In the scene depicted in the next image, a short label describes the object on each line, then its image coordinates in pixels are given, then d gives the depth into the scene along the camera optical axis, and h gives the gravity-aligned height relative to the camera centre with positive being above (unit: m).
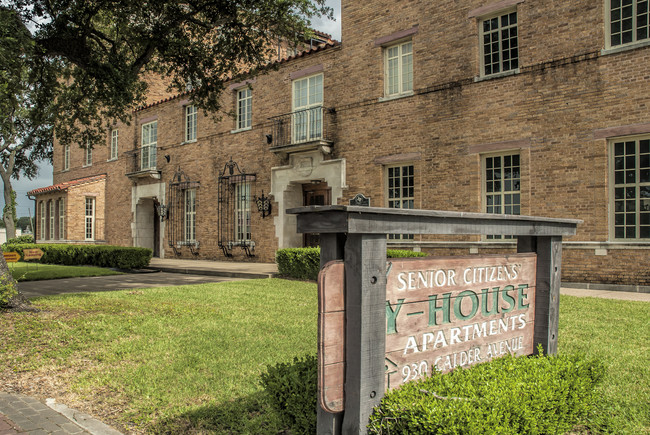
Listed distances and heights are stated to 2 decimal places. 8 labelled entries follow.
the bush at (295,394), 3.12 -1.13
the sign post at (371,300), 2.51 -0.46
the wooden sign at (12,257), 12.27 -0.89
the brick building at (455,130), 11.48 +2.76
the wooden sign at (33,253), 14.74 -0.96
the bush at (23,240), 32.59 -1.28
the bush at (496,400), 2.42 -1.00
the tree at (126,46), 10.85 +4.39
